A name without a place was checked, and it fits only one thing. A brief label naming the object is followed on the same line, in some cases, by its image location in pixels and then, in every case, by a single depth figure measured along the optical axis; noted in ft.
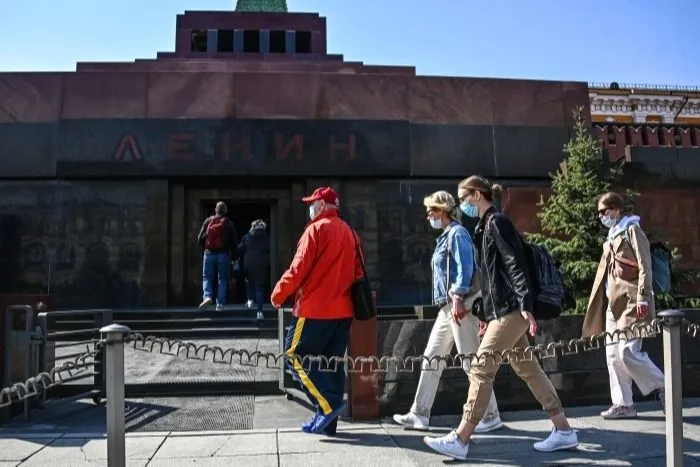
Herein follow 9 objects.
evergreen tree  26.53
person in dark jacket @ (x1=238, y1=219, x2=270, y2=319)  33.83
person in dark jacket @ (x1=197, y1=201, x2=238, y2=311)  33.22
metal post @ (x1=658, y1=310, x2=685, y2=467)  11.19
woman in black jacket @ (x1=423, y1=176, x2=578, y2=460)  12.47
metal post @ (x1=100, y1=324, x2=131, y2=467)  10.09
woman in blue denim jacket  14.76
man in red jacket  14.40
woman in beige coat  15.69
